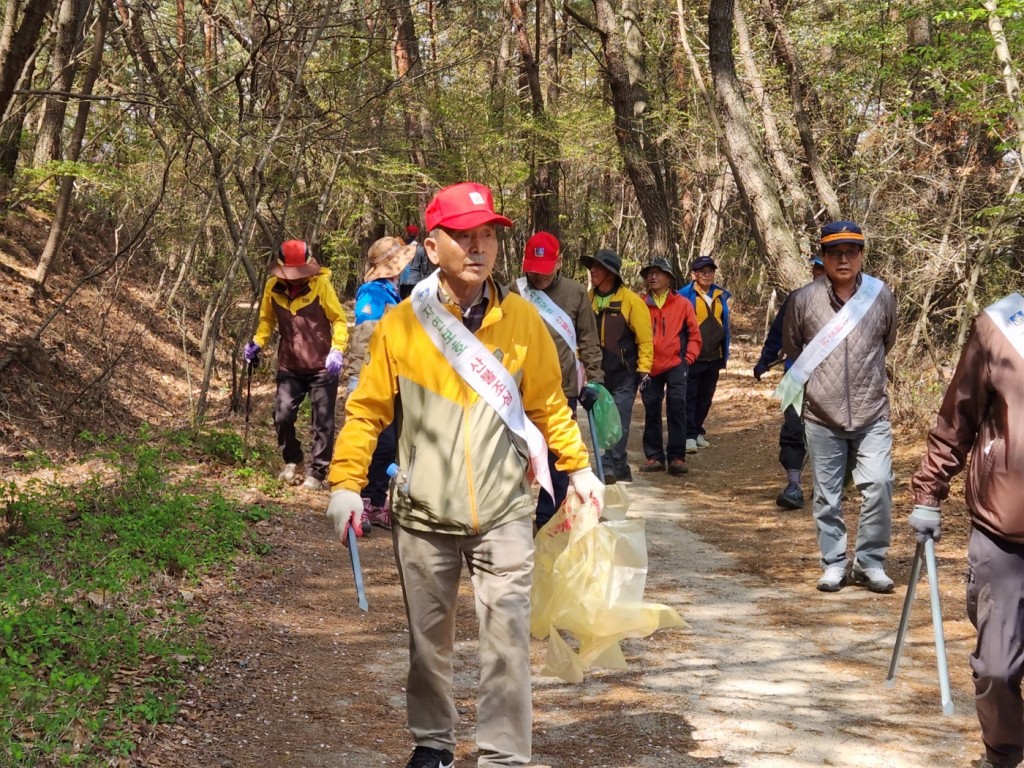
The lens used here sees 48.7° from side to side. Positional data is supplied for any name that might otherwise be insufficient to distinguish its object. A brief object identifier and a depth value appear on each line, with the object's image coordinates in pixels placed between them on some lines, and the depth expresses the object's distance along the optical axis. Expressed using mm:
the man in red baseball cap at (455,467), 4102
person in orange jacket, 12438
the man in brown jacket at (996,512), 4012
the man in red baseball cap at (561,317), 8344
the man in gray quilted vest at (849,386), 7418
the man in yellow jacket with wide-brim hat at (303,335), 9789
